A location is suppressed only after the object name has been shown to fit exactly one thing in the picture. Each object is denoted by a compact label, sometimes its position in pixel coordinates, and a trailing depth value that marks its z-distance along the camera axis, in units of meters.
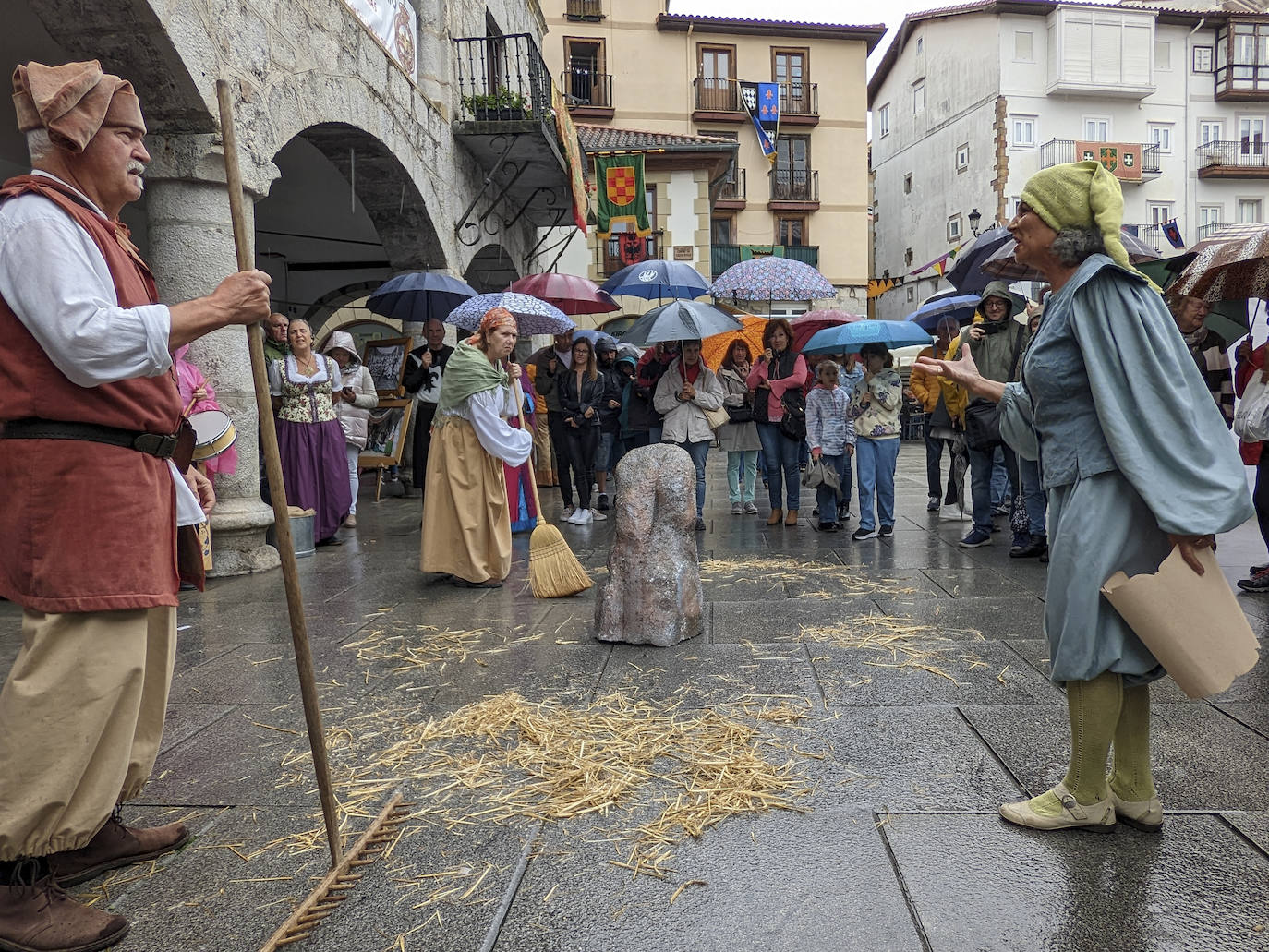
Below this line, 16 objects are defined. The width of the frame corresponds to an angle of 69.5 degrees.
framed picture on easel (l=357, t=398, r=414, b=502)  12.16
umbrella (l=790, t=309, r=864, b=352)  10.58
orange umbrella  14.45
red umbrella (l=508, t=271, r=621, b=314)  10.63
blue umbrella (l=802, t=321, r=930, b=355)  8.11
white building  33.16
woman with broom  6.29
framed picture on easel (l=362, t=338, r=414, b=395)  13.19
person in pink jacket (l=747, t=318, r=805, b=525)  9.02
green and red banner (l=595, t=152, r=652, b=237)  16.94
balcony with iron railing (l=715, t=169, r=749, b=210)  30.94
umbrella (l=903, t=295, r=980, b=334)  11.52
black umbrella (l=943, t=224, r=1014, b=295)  8.31
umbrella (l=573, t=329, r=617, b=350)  10.18
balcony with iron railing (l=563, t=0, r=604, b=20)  30.44
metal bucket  7.24
